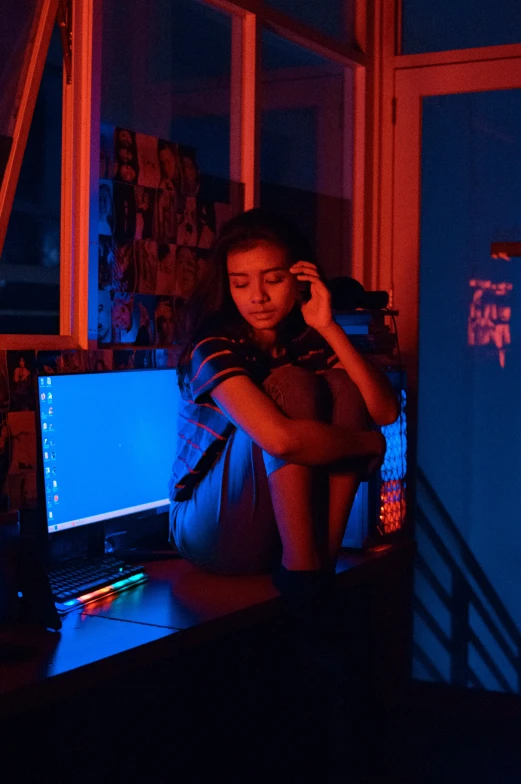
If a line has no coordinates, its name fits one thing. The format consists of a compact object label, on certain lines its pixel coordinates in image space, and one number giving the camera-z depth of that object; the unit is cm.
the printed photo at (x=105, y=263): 237
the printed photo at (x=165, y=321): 260
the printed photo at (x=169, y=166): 259
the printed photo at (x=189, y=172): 267
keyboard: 190
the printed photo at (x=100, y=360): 235
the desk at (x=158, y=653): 152
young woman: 204
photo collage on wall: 240
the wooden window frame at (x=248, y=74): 294
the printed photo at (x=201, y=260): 274
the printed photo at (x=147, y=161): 251
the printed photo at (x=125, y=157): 242
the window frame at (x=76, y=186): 227
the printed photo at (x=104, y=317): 239
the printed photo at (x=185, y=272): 266
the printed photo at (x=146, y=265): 252
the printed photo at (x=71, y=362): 226
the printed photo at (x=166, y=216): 258
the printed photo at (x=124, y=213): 242
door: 329
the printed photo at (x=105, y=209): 237
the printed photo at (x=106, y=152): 237
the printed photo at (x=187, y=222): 267
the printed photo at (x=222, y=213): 282
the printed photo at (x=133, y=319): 244
